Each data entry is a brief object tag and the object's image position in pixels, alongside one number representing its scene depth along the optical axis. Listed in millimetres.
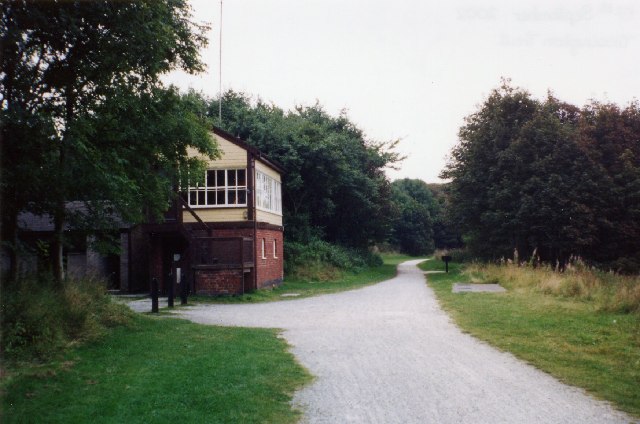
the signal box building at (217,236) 21875
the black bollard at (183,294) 19312
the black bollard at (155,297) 16234
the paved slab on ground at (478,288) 21033
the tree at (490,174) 34656
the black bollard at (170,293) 17717
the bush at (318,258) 31578
